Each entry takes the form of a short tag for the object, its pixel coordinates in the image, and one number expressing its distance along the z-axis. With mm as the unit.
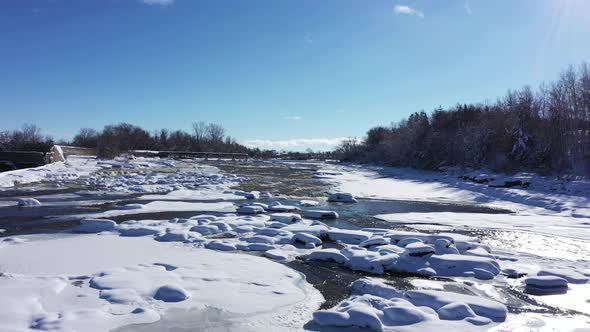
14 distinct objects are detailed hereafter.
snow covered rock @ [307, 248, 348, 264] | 8039
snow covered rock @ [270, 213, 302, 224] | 12351
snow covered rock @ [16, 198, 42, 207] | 14953
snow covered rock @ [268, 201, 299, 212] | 15203
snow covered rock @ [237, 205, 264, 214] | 14023
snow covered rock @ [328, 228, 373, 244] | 10041
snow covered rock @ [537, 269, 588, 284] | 7133
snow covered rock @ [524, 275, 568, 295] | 6625
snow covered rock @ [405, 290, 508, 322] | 5358
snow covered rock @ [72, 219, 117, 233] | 10296
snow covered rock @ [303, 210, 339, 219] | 14055
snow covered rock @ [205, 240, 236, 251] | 8844
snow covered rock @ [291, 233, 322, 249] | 9539
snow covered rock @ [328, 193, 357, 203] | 19250
